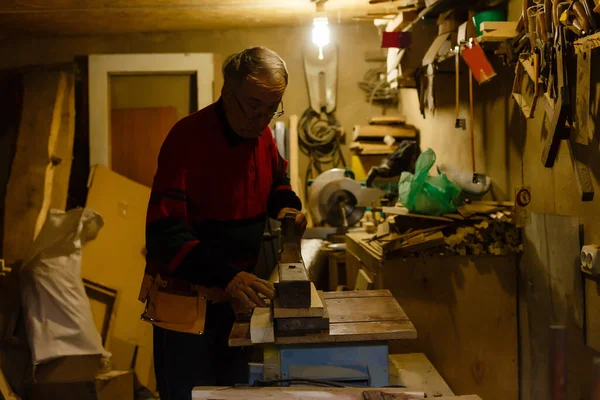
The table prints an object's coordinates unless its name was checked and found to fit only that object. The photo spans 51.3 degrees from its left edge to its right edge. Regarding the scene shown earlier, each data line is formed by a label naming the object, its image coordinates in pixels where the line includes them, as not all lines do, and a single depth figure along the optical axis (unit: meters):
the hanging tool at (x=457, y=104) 2.88
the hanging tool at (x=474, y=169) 2.92
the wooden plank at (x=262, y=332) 1.60
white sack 3.32
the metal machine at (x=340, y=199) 4.09
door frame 4.74
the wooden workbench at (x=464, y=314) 2.76
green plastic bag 2.83
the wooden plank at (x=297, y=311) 1.60
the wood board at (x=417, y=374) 2.41
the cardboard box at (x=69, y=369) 3.29
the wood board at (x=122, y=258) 3.92
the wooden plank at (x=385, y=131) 4.49
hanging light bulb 4.11
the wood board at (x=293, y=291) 1.60
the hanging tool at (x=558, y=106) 2.00
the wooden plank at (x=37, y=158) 4.03
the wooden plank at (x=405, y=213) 2.80
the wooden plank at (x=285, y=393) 1.46
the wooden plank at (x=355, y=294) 2.03
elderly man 1.74
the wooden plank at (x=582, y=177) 2.02
